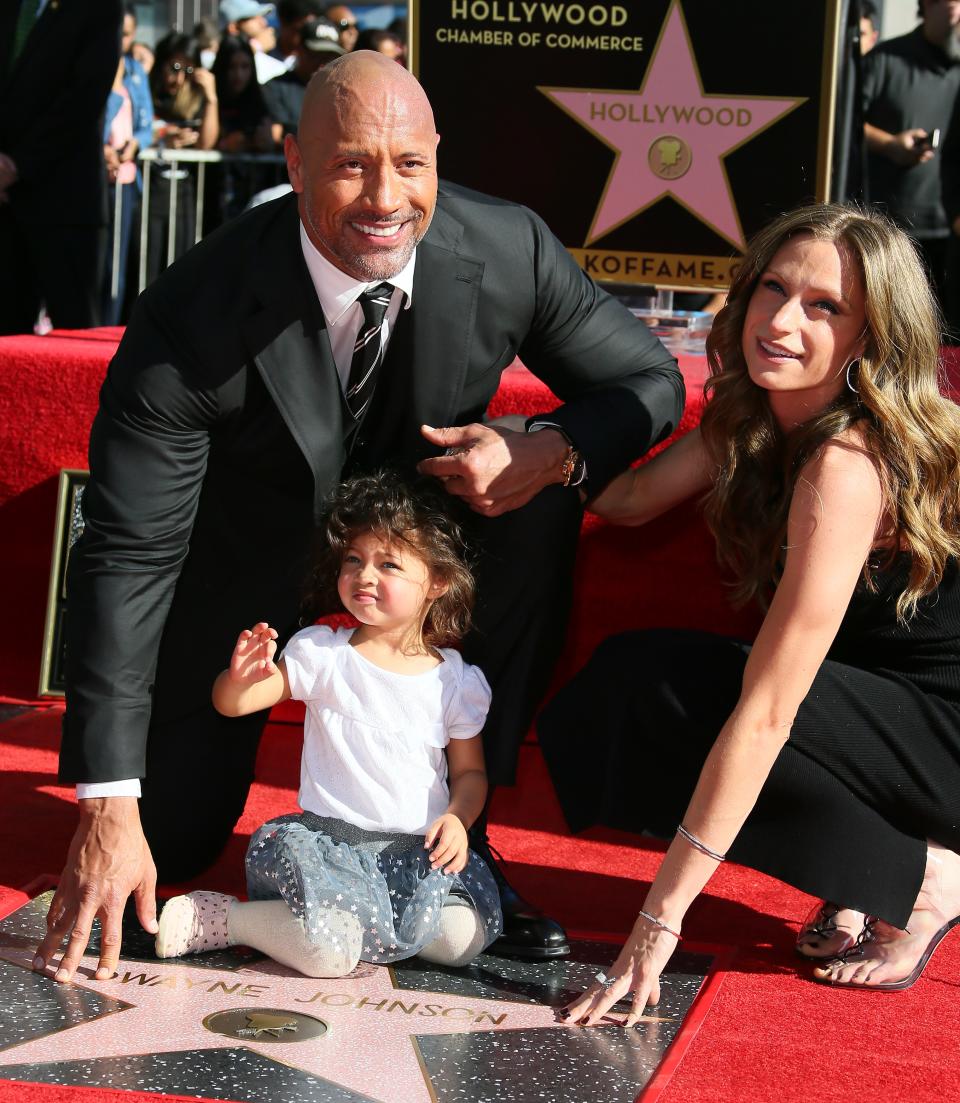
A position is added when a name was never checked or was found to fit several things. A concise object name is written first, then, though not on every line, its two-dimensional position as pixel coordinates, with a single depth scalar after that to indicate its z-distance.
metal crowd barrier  7.51
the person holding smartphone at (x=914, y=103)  6.05
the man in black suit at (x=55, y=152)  4.95
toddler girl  2.20
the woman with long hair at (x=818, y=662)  2.10
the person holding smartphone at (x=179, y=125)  7.77
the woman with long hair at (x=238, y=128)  7.61
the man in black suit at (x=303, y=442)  2.24
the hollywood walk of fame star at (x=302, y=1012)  1.91
